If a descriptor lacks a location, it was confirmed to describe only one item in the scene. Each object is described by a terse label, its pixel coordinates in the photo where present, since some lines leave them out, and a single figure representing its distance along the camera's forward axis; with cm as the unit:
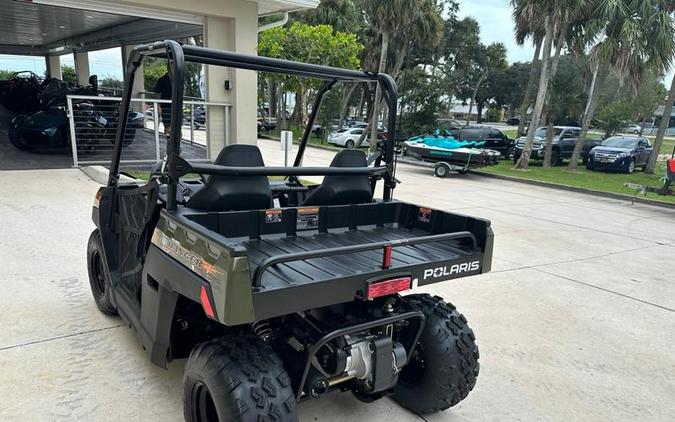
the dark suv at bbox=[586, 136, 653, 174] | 1753
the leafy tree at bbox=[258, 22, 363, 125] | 1700
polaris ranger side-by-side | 199
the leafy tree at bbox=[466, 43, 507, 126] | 3553
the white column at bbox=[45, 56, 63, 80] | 2578
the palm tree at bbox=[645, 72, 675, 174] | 1617
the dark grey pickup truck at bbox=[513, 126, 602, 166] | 1942
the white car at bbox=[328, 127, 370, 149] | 2395
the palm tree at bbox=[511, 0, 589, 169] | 1489
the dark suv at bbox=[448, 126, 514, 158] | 2002
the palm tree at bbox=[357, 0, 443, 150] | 1786
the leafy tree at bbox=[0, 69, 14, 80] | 3200
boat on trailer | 1458
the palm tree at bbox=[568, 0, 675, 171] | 1458
